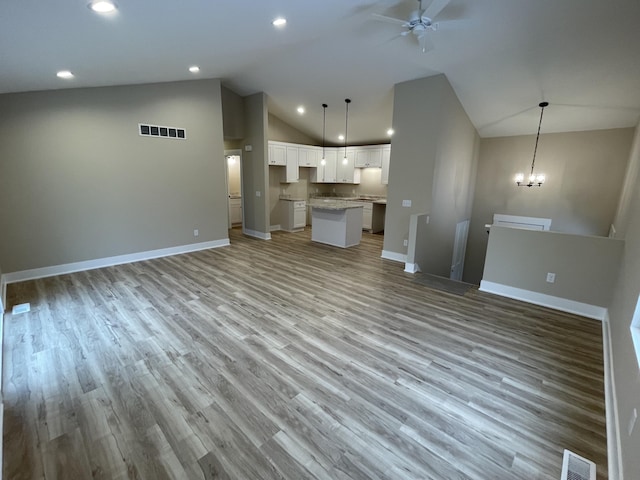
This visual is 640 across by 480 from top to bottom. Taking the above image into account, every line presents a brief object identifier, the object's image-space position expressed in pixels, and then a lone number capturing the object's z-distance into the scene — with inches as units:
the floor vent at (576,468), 62.0
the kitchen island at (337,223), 253.1
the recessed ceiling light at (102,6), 87.2
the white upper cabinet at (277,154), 306.0
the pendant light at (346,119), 249.9
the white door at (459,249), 265.5
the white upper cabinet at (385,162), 313.0
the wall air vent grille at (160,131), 198.8
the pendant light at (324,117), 270.1
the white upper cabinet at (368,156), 320.8
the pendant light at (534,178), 240.5
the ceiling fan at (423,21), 106.3
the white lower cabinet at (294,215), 324.8
